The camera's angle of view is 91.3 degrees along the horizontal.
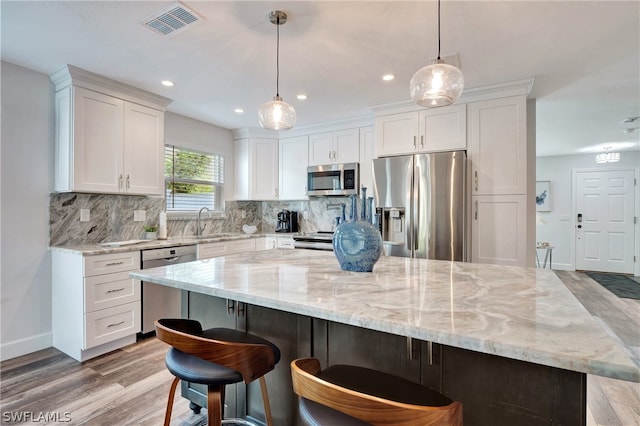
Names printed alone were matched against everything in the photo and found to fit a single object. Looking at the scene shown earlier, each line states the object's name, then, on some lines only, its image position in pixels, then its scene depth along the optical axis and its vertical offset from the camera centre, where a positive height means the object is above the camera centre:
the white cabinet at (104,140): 2.70 +0.67
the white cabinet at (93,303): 2.55 -0.78
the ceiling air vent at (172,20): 1.86 +1.20
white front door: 6.10 -0.15
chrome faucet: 4.06 -0.23
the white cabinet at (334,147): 4.09 +0.88
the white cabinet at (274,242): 4.17 -0.41
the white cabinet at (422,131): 3.20 +0.88
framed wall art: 6.73 +0.36
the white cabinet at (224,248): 3.44 -0.43
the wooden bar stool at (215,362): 1.05 -0.57
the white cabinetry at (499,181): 2.93 +0.31
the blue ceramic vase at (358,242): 1.53 -0.15
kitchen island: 0.79 -0.32
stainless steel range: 3.82 -0.37
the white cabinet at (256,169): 4.56 +0.64
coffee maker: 4.75 -0.15
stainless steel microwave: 4.04 +0.44
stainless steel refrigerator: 3.00 +0.08
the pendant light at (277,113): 1.95 +0.63
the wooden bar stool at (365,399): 0.68 -0.49
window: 3.92 +0.44
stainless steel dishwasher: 2.96 -0.80
